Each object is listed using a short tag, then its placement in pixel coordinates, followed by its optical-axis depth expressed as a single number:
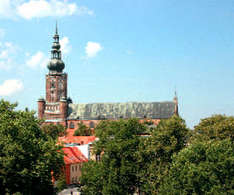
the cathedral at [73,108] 165.62
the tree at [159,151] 51.19
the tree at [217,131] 70.62
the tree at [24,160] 41.00
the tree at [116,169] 51.12
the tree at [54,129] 135.48
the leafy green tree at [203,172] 39.84
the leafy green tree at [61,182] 57.83
